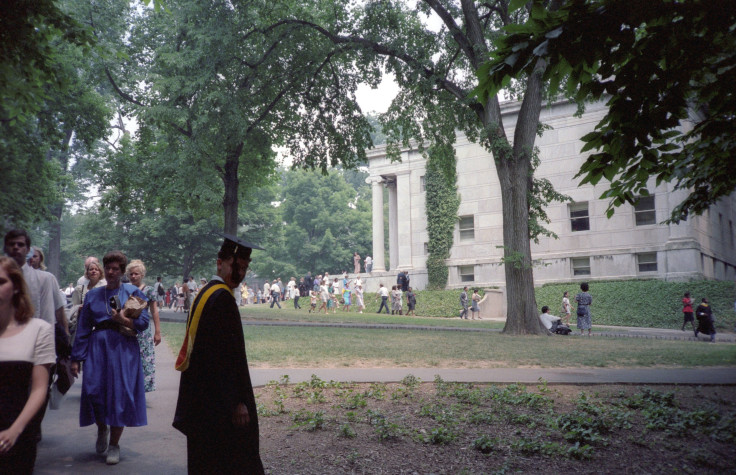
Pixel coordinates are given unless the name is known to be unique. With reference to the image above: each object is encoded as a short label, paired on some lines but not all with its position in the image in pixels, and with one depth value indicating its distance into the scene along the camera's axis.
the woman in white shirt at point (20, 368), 2.99
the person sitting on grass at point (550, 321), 20.50
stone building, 32.03
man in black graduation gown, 3.64
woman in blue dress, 5.56
